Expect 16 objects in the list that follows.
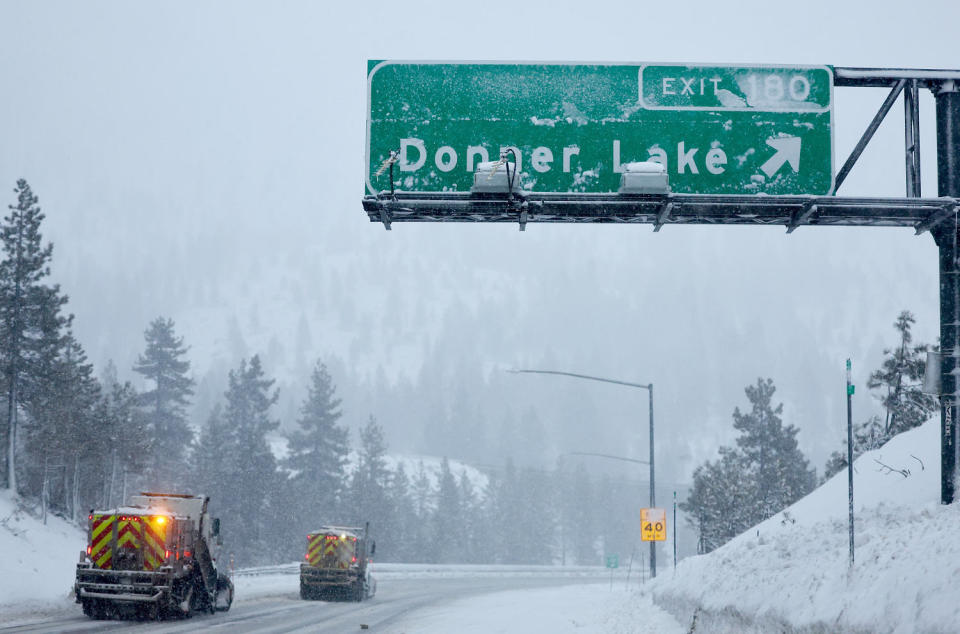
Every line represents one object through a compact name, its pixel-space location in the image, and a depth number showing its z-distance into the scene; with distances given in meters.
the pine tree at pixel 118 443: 53.38
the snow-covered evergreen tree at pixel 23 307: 46.75
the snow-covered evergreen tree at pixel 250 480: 69.19
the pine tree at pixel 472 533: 103.88
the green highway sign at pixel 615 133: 15.05
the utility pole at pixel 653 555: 35.25
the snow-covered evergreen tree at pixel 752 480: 56.38
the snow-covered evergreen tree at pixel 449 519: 96.31
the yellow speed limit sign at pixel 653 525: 31.96
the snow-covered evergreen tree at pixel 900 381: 44.16
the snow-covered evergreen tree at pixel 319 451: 78.94
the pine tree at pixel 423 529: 92.18
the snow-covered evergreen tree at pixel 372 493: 80.50
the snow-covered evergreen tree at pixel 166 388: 75.50
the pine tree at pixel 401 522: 86.50
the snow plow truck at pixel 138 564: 21.55
